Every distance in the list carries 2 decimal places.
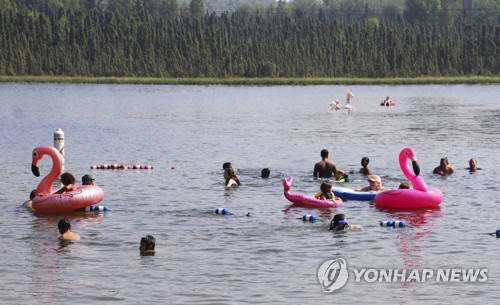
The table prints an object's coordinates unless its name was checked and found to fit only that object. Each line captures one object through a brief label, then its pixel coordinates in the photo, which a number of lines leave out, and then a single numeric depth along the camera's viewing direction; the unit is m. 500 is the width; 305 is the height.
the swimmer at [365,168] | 41.09
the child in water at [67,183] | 30.78
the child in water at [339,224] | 27.95
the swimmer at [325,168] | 39.91
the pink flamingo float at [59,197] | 30.30
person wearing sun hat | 34.19
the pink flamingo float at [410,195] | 31.95
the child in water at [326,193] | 32.31
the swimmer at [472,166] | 43.50
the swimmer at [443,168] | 42.06
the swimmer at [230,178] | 38.00
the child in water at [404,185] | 32.88
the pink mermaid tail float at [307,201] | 32.06
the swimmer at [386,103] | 107.69
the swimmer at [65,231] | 26.22
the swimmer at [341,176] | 38.81
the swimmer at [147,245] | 24.78
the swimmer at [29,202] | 31.52
